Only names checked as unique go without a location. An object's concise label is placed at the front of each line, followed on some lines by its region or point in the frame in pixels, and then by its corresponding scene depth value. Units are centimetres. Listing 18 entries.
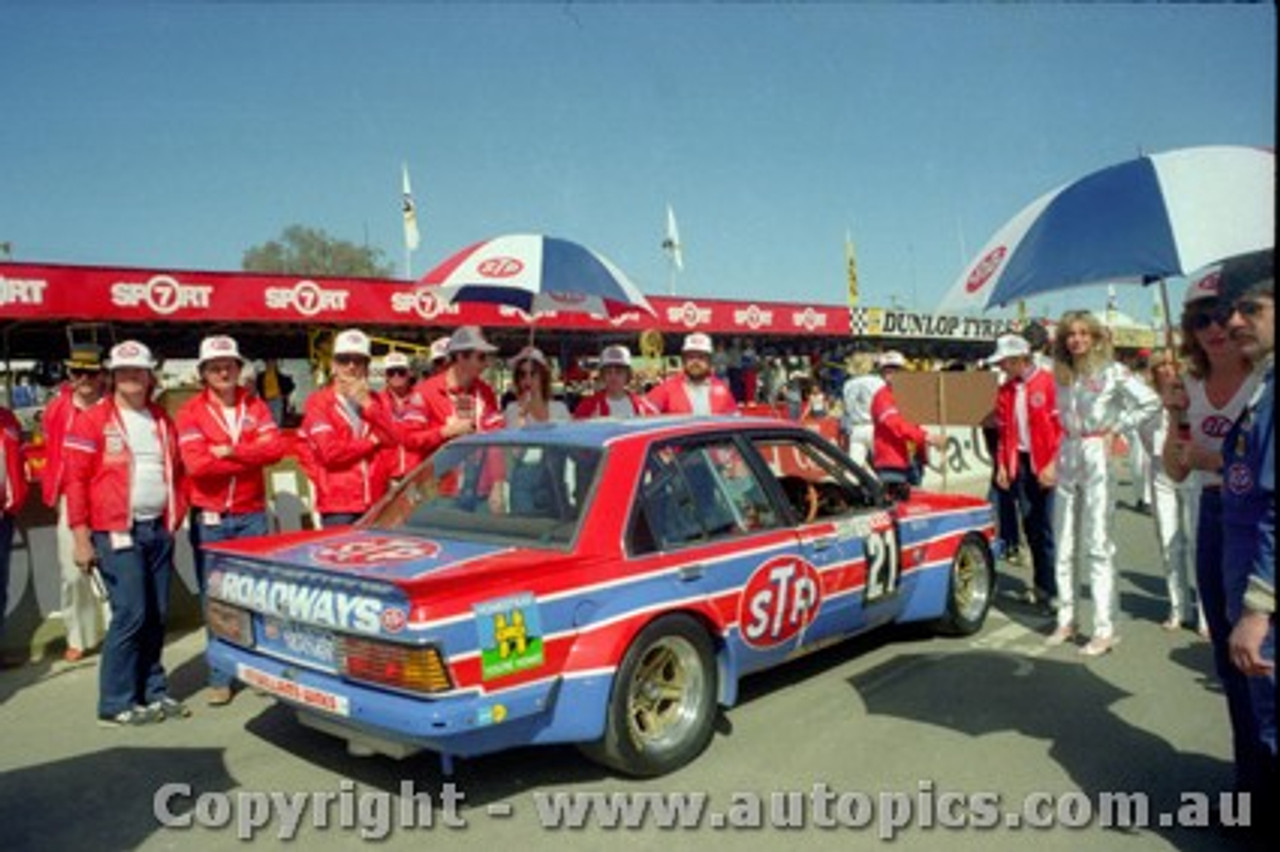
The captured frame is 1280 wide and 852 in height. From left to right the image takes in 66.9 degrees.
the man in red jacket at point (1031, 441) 670
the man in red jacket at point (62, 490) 575
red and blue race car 335
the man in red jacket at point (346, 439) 545
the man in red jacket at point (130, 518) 469
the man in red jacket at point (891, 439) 764
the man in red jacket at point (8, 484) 529
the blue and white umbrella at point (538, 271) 612
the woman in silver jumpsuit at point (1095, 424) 545
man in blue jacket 258
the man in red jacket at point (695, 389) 766
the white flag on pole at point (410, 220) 3356
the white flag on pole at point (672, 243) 4316
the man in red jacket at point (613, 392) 769
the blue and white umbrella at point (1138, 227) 363
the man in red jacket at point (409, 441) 588
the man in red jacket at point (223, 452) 505
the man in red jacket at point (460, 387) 621
